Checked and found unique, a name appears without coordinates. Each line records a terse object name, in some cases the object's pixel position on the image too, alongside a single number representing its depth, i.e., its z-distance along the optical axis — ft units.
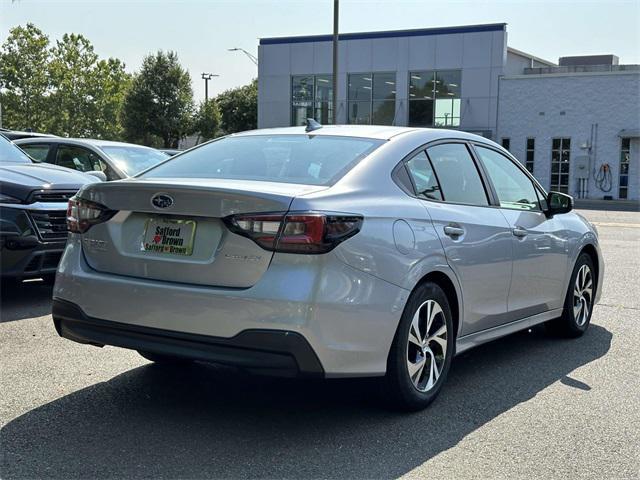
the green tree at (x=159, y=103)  180.34
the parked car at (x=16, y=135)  45.69
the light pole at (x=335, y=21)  73.15
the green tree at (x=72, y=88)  195.62
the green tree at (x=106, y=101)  204.83
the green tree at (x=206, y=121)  186.39
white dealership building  114.01
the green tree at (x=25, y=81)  188.44
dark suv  21.34
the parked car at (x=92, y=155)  32.09
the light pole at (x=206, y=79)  198.82
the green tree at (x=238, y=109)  225.76
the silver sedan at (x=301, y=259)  11.48
